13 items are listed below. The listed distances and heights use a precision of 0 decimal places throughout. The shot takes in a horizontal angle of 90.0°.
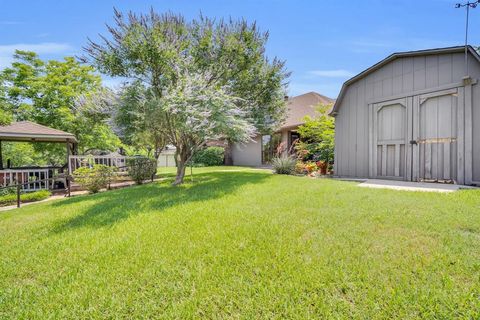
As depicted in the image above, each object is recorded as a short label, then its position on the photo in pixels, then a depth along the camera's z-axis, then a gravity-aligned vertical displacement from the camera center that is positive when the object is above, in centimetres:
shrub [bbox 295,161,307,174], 1016 -53
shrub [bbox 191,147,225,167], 2045 +10
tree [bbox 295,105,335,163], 1005 +84
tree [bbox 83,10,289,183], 669 +313
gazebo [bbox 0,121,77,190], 927 +83
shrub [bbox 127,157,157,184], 1009 -45
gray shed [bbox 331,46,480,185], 580 +106
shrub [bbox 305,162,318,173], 1010 -48
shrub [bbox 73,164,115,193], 863 -69
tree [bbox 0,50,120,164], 1514 +417
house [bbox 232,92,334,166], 1580 +139
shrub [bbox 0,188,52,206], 767 -128
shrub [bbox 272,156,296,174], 977 -34
